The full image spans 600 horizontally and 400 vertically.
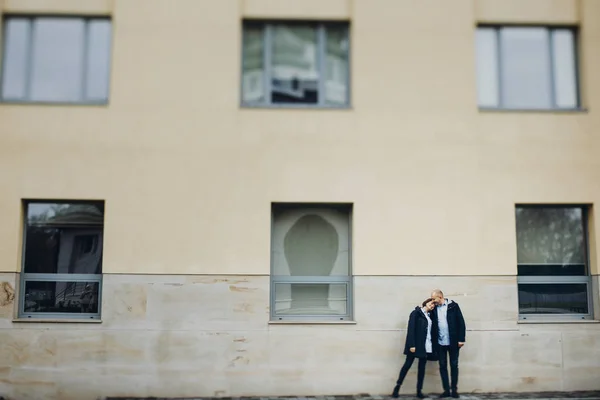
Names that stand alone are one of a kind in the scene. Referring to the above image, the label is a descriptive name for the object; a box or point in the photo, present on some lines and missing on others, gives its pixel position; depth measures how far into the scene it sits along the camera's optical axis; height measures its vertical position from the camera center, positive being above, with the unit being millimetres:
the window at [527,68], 13148 +3904
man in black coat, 11875 -982
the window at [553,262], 12805 +285
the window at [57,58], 12734 +3893
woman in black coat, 11680 -1050
